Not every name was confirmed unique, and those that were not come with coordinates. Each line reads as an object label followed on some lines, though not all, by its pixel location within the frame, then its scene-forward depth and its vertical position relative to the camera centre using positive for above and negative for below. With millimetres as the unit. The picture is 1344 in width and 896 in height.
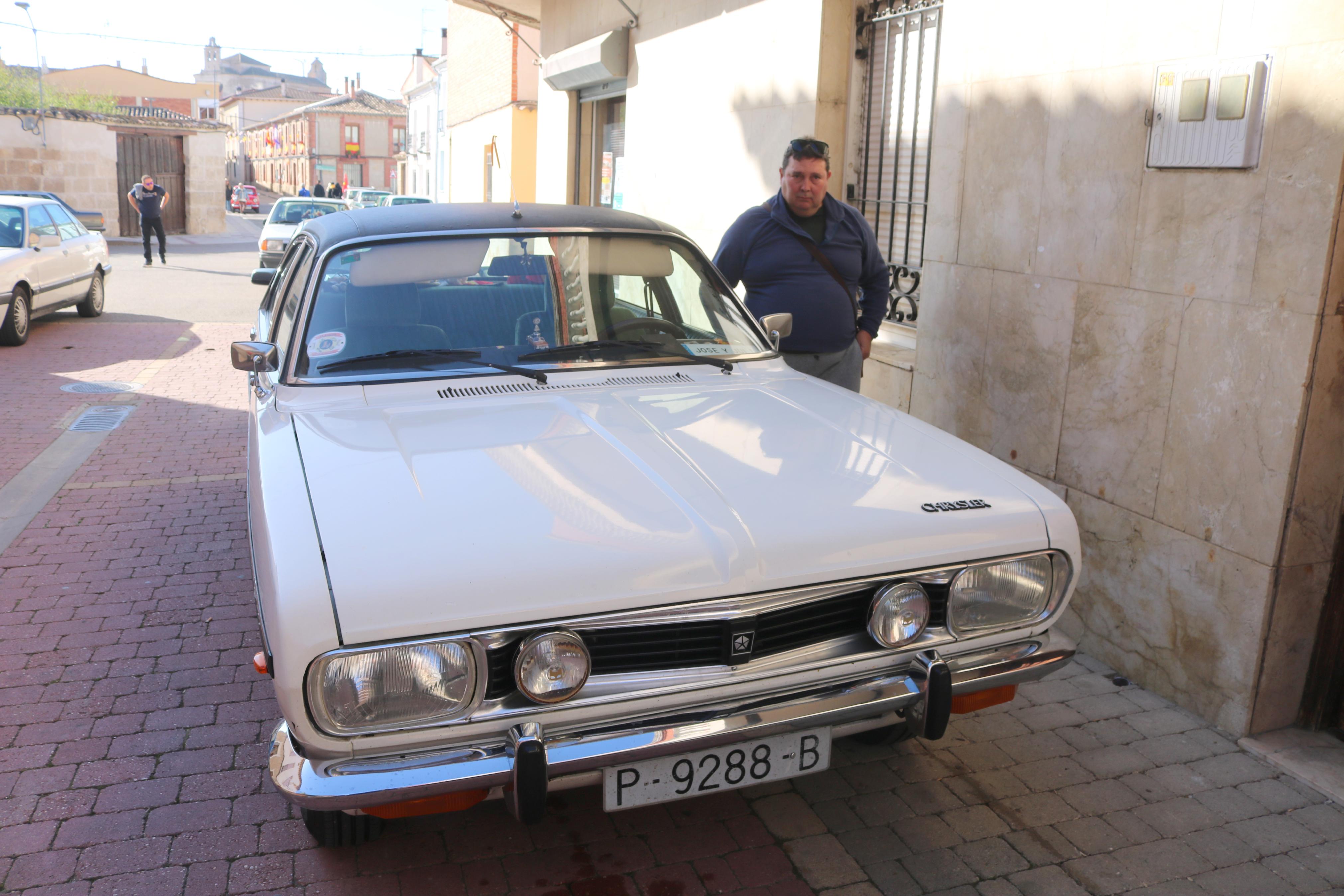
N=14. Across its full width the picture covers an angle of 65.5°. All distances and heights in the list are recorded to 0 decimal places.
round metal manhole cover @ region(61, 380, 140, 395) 9195 -1517
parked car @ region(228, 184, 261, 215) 55125 +1086
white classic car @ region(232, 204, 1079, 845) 2293 -747
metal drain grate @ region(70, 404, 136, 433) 7773 -1552
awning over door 10398 +1819
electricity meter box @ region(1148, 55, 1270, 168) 3602 +547
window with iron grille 6297 +757
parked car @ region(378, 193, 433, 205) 21781 +607
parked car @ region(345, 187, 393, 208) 27125 +759
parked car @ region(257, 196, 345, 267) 18000 +32
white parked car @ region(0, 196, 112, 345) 11102 -613
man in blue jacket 5016 -64
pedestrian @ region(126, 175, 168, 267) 20906 +220
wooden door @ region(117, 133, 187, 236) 30328 +1375
